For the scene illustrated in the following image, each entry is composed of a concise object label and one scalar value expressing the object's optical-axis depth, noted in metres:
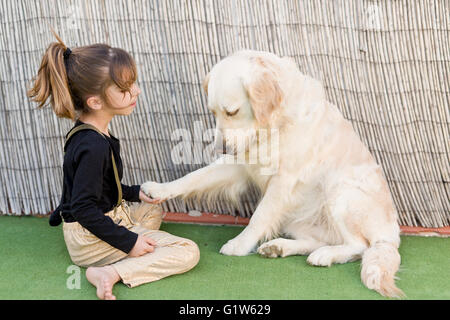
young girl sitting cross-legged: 2.41
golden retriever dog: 2.57
